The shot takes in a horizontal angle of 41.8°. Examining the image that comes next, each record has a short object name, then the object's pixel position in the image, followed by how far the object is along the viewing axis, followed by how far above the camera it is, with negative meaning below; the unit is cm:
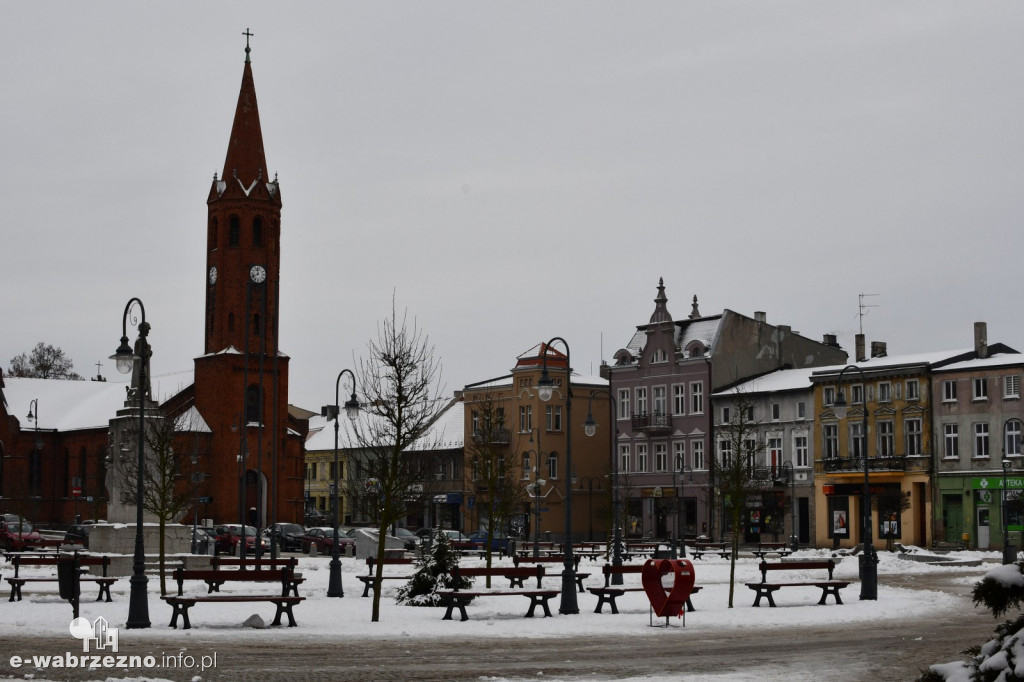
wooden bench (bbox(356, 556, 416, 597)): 2838 -194
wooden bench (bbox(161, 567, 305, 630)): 2142 -175
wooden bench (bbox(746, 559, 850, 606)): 2683 -189
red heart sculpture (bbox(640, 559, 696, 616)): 2283 -164
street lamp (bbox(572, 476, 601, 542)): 8397 -8
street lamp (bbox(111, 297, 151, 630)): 2156 -115
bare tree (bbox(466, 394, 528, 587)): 3994 +53
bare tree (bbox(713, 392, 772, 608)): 6812 +179
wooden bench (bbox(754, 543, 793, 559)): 5551 -243
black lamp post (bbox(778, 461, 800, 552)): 7119 +47
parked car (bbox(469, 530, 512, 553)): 5444 -234
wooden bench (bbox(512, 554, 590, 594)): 3918 -217
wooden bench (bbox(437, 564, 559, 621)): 2322 -186
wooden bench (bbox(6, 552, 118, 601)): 2752 -184
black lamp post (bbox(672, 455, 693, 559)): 7638 +46
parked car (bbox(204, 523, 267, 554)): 5967 -226
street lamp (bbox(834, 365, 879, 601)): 2872 -174
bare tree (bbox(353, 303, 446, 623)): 2403 +129
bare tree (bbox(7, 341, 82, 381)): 11712 +1080
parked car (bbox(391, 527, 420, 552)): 6206 -232
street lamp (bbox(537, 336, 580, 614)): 2522 -183
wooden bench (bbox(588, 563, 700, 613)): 2512 -196
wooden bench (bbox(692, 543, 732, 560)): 5186 -247
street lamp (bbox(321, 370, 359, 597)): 3025 -203
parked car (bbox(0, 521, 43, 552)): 5878 -232
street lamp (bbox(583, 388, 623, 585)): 3111 -127
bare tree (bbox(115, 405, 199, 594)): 3123 +46
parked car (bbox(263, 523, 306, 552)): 6581 -248
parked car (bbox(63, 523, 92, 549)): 6418 -234
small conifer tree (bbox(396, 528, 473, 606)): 2636 -168
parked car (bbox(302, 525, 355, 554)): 6119 -234
